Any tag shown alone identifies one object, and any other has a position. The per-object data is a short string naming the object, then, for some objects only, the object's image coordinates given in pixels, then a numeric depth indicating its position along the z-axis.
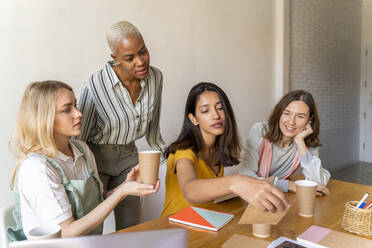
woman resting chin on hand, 2.18
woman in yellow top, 1.59
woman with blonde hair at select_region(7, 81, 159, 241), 1.15
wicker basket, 1.13
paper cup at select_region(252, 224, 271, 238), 1.09
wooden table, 1.11
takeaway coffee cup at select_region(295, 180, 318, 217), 1.28
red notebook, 1.18
